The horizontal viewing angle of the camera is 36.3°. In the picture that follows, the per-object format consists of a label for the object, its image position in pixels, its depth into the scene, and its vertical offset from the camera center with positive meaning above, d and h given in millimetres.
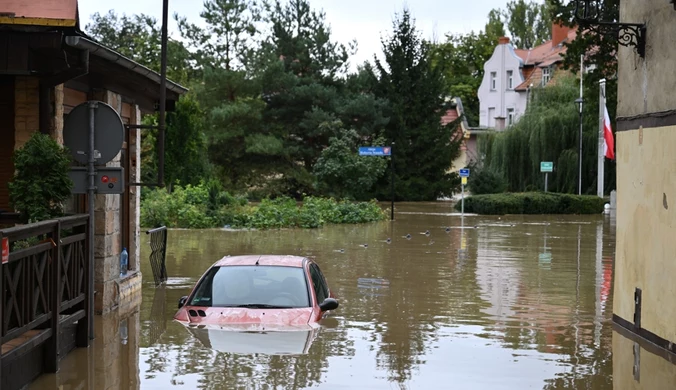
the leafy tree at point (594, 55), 29547 +3664
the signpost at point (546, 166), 52988 +432
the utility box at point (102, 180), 12352 -156
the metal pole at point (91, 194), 12297 -327
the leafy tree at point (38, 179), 11406 -150
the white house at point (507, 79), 80438 +7541
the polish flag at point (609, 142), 43288 +1421
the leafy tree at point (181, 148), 48938 +989
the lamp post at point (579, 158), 54156 +946
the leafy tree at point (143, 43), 60594 +8777
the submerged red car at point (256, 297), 12273 -1585
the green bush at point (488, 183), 59688 -537
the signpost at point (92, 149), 12344 +219
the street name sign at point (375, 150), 41691 +862
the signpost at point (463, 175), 46619 -86
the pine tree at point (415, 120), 62312 +3191
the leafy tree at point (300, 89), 58812 +4690
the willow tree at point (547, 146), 57594 +1631
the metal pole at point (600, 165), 52562 +539
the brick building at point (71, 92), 11867 +1052
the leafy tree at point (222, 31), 62406 +8410
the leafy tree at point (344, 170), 56875 +38
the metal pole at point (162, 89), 14250 +1081
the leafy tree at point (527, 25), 103438 +15058
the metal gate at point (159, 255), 20045 -1725
